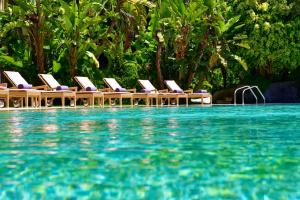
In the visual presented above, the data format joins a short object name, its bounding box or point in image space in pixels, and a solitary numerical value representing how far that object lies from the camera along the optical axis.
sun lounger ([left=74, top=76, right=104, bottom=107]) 19.09
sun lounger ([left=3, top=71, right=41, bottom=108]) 16.00
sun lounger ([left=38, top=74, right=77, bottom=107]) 17.50
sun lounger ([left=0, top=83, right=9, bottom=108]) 15.01
